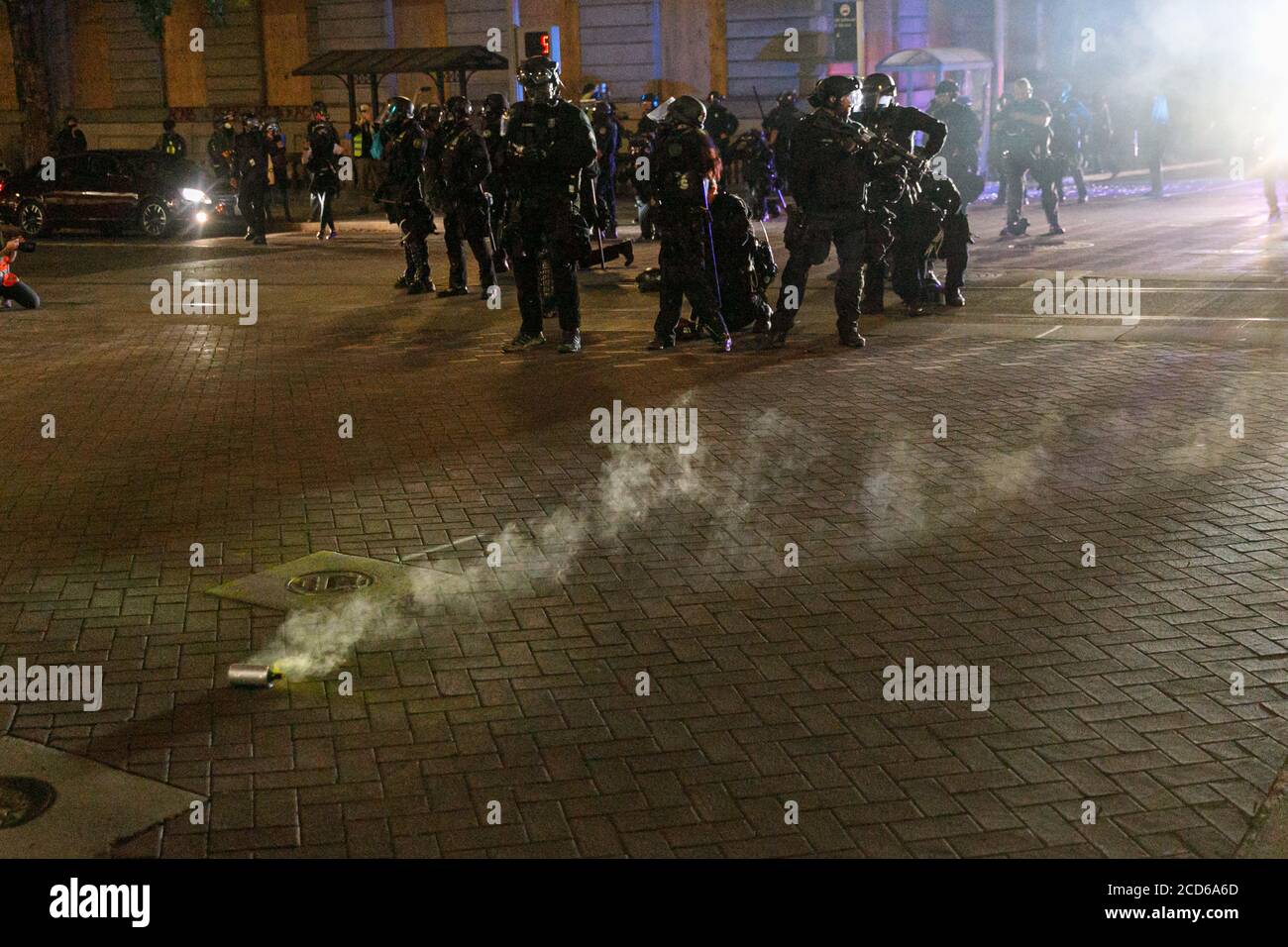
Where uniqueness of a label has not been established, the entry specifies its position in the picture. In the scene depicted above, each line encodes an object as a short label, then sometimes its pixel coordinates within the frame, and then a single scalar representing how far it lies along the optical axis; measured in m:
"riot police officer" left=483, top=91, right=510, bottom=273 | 12.05
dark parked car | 24.95
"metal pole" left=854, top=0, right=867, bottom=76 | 24.59
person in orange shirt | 15.00
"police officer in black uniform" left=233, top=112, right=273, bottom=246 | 22.83
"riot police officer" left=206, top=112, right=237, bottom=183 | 29.88
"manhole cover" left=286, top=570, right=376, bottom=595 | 6.54
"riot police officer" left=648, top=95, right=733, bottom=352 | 11.58
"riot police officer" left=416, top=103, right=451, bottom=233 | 15.39
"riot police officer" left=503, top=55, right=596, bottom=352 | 11.48
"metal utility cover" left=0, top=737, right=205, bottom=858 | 4.29
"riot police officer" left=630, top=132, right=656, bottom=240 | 19.69
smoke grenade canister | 5.39
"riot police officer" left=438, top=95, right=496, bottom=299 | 15.08
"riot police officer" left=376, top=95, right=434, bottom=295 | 16.09
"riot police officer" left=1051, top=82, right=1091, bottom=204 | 21.41
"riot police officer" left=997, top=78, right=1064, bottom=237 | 19.61
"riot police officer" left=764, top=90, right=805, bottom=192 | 22.93
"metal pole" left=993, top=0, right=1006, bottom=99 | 29.09
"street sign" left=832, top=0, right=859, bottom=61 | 24.73
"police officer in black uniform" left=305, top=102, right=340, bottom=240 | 23.55
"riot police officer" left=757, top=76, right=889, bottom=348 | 11.46
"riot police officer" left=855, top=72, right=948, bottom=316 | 12.82
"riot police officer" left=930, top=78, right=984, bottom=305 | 17.67
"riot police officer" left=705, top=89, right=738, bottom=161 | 24.70
